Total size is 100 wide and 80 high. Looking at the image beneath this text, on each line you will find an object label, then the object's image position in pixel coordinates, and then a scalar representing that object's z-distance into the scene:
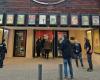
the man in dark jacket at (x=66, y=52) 3.75
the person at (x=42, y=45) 7.89
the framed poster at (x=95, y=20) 6.79
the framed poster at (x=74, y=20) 6.79
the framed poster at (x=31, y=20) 6.80
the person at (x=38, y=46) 8.01
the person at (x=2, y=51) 5.14
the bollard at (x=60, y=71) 2.89
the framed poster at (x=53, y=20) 6.79
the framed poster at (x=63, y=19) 6.80
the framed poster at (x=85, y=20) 6.82
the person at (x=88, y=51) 4.59
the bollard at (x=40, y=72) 2.79
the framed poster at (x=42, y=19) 6.78
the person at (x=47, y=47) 7.53
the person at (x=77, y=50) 5.11
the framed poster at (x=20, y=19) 6.81
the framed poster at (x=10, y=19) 6.81
